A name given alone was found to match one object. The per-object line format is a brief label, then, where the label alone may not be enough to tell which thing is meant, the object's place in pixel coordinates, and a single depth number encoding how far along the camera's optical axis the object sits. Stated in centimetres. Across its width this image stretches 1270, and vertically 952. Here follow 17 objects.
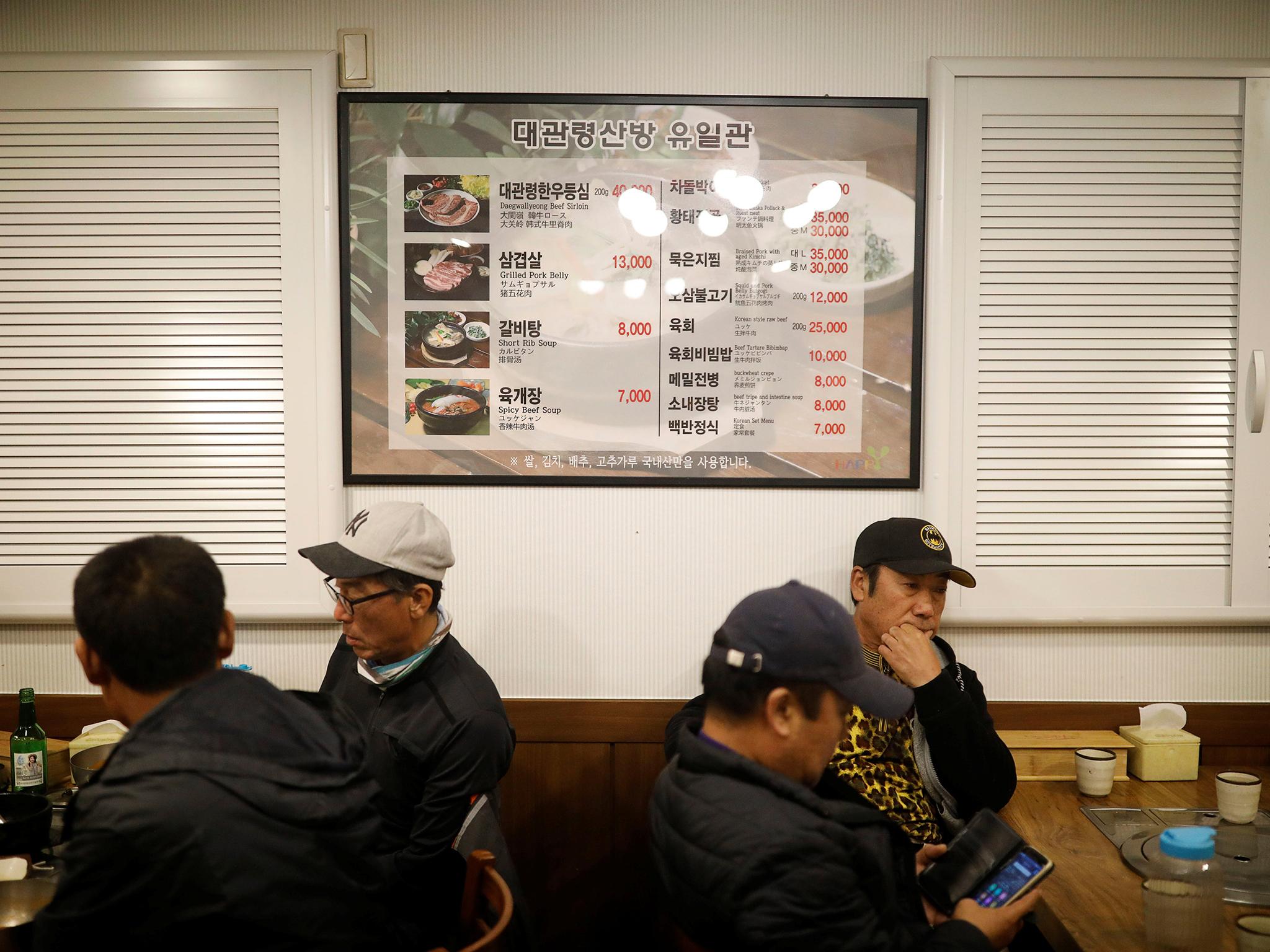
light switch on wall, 248
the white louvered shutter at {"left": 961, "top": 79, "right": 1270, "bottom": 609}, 251
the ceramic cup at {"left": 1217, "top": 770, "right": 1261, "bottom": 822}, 208
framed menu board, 249
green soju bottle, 209
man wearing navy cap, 127
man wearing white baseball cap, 181
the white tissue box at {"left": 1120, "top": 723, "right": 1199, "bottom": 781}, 244
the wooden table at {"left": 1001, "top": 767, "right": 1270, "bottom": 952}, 164
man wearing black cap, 206
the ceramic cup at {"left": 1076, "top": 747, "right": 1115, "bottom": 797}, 232
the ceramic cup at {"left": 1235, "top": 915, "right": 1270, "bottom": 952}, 153
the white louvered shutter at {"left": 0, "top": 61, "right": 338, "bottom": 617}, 250
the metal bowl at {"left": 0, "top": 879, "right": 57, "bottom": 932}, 163
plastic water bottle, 156
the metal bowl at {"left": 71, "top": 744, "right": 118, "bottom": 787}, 216
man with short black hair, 117
